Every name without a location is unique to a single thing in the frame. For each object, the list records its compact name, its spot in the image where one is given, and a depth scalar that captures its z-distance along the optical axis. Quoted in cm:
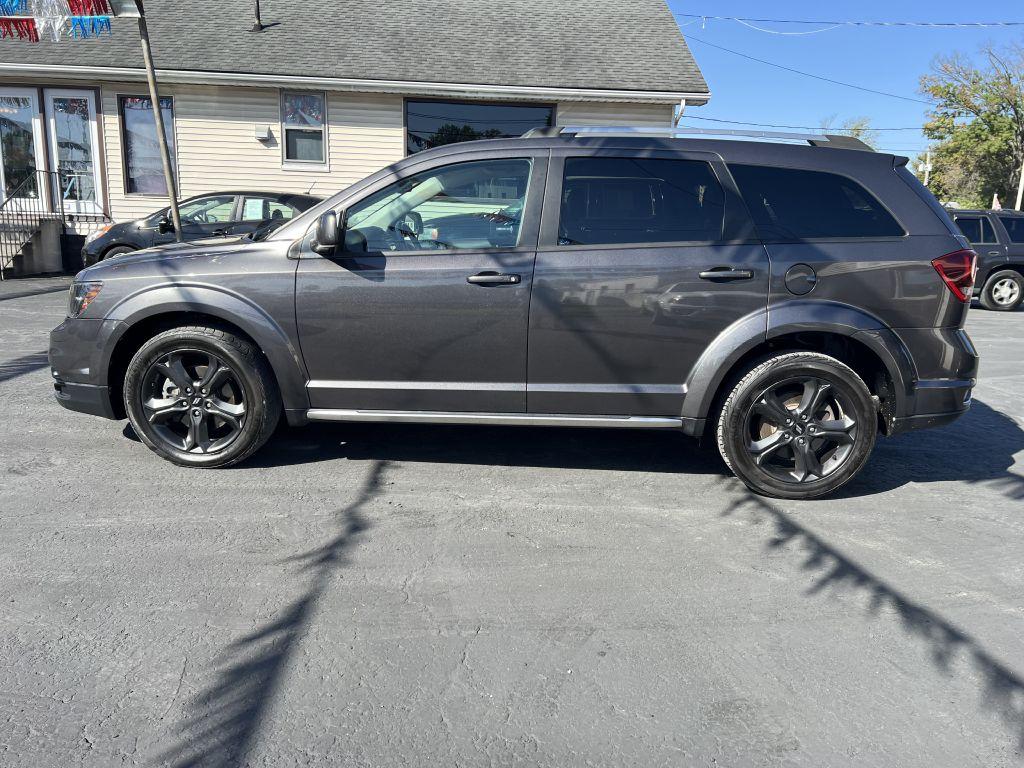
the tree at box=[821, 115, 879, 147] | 5908
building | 1461
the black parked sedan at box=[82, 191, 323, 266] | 1211
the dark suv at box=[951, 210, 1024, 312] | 1393
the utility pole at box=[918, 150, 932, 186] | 4708
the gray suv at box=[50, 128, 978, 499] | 429
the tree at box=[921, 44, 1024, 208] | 3847
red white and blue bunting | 942
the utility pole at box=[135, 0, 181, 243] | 880
